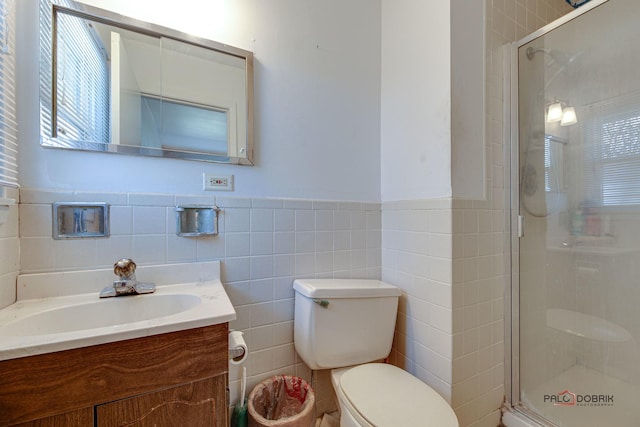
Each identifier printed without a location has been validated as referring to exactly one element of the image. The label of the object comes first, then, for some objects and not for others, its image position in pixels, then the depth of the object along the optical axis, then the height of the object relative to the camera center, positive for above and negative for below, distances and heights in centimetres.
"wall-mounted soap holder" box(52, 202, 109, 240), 85 -2
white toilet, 90 -57
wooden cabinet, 53 -39
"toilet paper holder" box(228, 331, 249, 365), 80 -43
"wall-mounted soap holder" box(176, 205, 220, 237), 100 -2
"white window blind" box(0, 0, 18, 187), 75 +35
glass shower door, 108 -3
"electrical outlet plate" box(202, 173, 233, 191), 105 +13
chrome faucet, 85 -24
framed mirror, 87 +48
